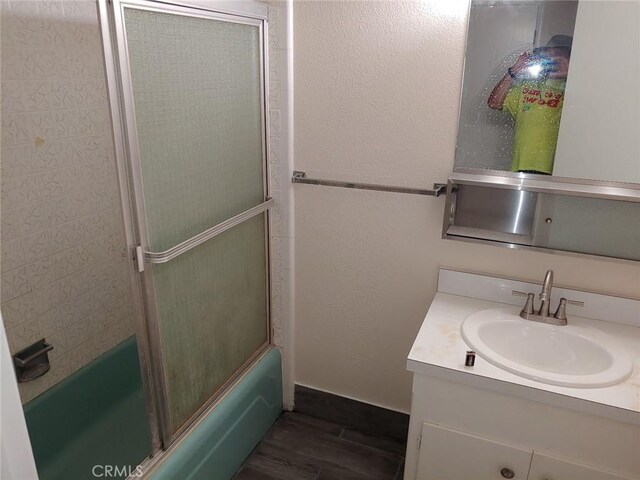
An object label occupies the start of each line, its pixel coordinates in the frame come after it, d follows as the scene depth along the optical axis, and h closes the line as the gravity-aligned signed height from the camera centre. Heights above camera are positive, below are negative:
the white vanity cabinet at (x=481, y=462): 1.36 -0.96
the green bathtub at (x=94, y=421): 1.77 -1.19
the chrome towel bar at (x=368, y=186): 1.69 -0.26
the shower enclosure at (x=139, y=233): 1.30 -0.39
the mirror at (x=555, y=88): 1.41 +0.07
